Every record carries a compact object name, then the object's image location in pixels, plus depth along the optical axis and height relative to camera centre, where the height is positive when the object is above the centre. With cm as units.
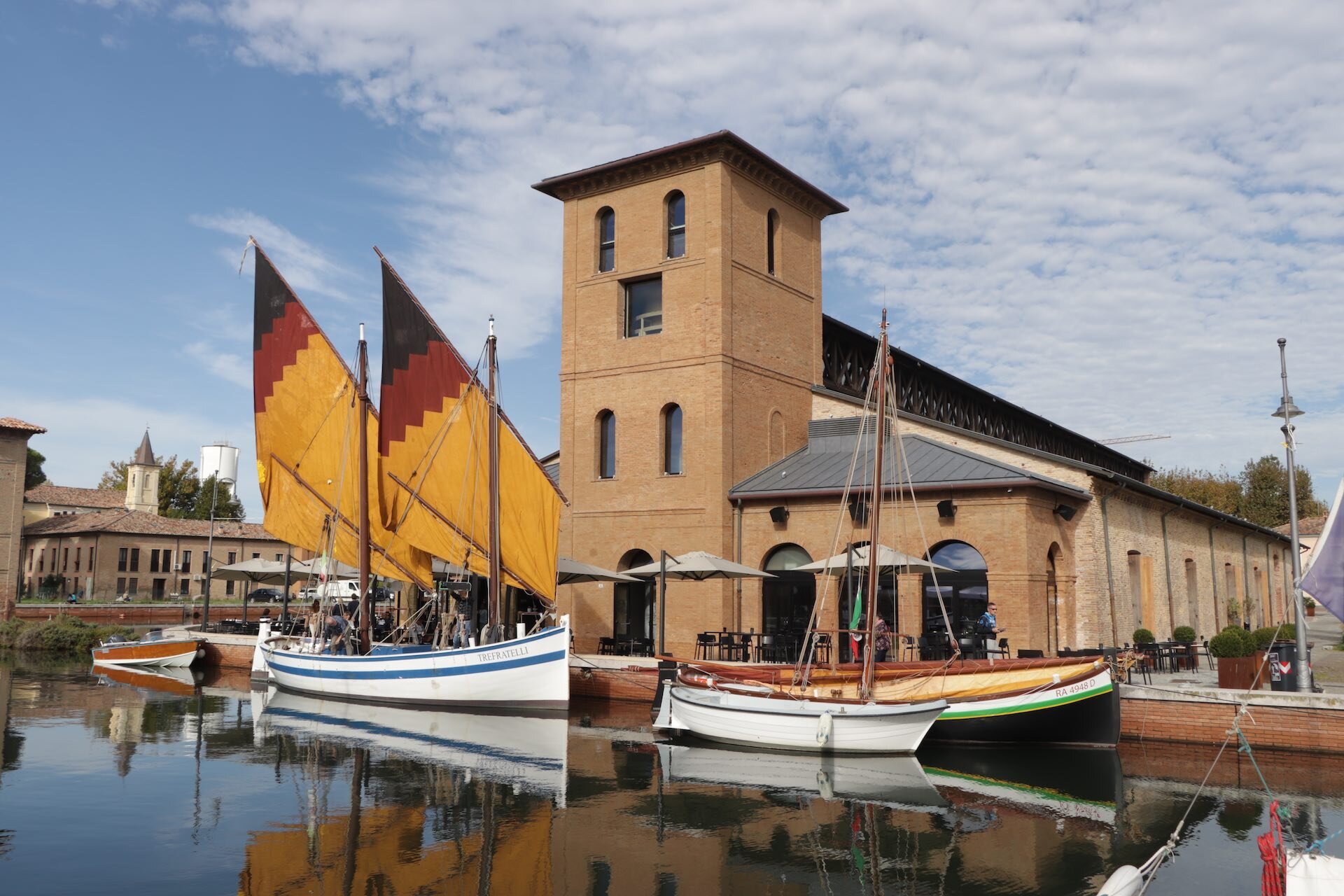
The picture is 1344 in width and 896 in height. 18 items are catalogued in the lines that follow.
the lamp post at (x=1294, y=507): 1843 +165
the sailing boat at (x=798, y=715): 1770 -220
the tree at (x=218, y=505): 8738 +749
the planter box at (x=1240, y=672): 1986 -151
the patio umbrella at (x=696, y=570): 2533 +59
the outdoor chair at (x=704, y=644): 2744 -137
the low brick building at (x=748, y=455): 2691 +413
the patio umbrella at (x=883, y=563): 2330 +71
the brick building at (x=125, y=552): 6531 +269
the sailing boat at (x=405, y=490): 2470 +287
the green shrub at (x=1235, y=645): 2053 -101
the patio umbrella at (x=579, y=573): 2827 +54
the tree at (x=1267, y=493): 7512 +754
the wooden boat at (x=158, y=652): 3588 -211
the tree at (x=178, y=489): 8800 +882
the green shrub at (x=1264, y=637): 2189 -93
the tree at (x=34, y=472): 7256 +856
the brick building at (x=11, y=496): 4828 +458
